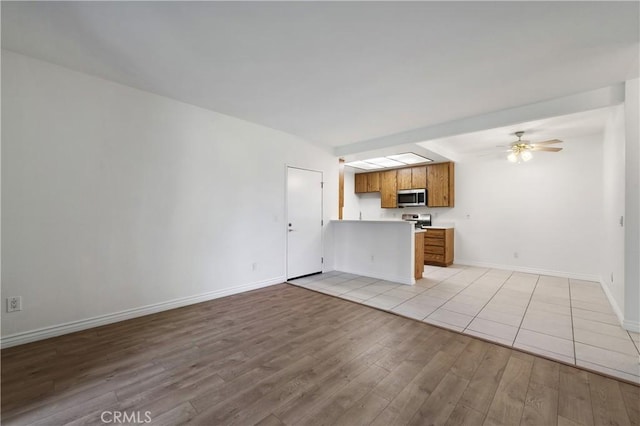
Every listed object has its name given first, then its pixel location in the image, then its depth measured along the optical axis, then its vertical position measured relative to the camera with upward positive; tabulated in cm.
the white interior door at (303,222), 470 -14
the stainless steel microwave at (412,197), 652 +45
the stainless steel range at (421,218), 666 -8
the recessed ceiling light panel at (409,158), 541 +128
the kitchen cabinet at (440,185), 618 +74
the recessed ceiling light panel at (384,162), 586 +127
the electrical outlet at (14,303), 229 -80
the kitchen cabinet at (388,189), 708 +72
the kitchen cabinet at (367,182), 752 +98
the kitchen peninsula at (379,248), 450 -64
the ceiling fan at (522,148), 421 +111
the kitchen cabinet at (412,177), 656 +98
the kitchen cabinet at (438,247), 583 -74
